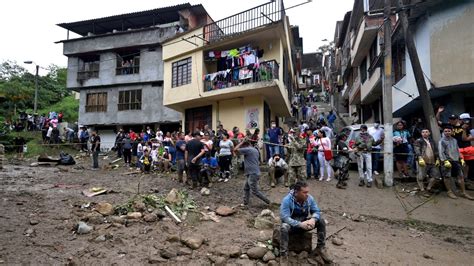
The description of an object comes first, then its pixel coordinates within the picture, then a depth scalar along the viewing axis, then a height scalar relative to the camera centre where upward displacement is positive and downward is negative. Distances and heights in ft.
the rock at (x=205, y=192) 30.91 -4.54
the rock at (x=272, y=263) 17.08 -6.31
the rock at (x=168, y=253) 18.01 -6.20
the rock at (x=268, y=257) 17.58 -6.17
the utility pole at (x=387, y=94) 32.65 +5.83
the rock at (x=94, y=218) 22.56 -5.32
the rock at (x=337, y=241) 19.97 -6.03
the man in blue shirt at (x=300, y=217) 17.03 -3.90
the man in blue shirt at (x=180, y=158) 35.04 -1.40
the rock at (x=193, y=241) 19.17 -5.90
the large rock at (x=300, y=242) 17.75 -5.35
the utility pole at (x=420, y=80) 31.55 +6.91
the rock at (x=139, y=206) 24.75 -4.83
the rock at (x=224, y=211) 24.98 -5.18
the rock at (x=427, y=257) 18.42 -6.37
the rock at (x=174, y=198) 27.04 -4.59
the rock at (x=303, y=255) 17.51 -6.02
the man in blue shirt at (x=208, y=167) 34.17 -2.38
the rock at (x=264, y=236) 20.24 -5.88
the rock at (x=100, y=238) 19.83 -5.91
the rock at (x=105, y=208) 24.39 -5.00
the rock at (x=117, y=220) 22.56 -5.40
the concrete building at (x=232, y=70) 50.24 +13.36
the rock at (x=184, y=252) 18.44 -6.23
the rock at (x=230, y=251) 18.11 -6.09
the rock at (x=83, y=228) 20.97 -5.61
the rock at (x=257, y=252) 17.95 -6.06
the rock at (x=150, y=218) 22.97 -5.29
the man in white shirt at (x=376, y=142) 33.96 +0.58
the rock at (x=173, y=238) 20.04 -5.89
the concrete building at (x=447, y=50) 33.42 +10.78
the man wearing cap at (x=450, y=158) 27.68 -0.92
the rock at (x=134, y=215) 23.18 -5.18
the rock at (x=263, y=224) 22.63 -5.57
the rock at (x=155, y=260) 17.53 -6.37
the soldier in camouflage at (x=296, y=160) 33.06 -1.40
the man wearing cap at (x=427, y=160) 29.07 -1.13
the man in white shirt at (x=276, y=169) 33.83 -2.41
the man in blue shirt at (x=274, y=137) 41.31 +1.24
